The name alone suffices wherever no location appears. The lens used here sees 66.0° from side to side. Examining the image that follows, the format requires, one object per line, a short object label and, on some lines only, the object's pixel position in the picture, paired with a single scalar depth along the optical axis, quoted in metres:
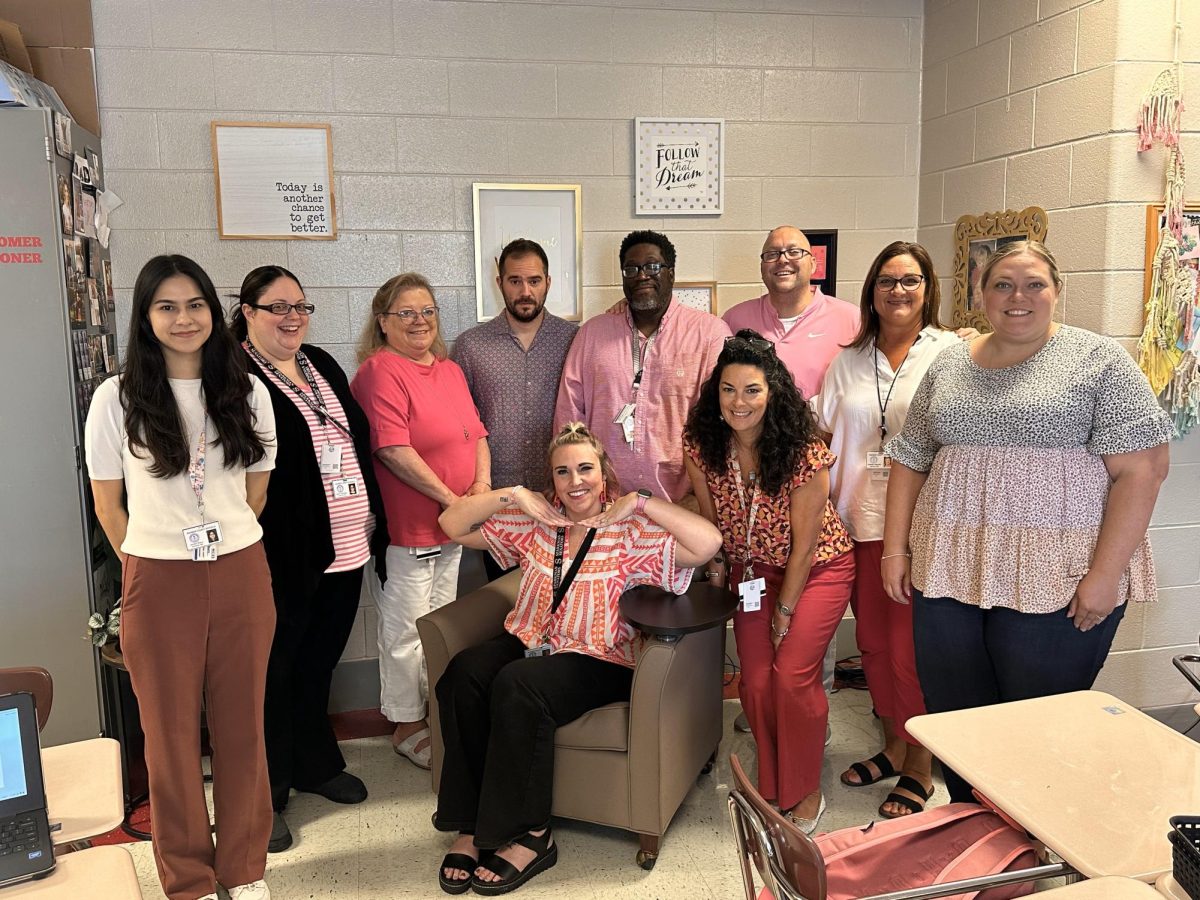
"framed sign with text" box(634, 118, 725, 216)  3.56
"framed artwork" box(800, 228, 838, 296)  3.75
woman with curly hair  2.61
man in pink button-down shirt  3.04
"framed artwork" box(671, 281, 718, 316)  3.67
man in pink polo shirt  3.07
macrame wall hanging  2.80
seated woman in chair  2.44
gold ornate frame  3.21
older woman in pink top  2.95
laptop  1.38
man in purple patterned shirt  3.22
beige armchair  2.46
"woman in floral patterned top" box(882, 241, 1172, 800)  2.07
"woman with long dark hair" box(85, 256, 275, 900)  2.08
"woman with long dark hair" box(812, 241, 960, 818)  2.72
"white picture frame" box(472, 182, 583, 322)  3.47
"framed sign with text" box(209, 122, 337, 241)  3.27
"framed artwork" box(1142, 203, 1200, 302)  2.82
